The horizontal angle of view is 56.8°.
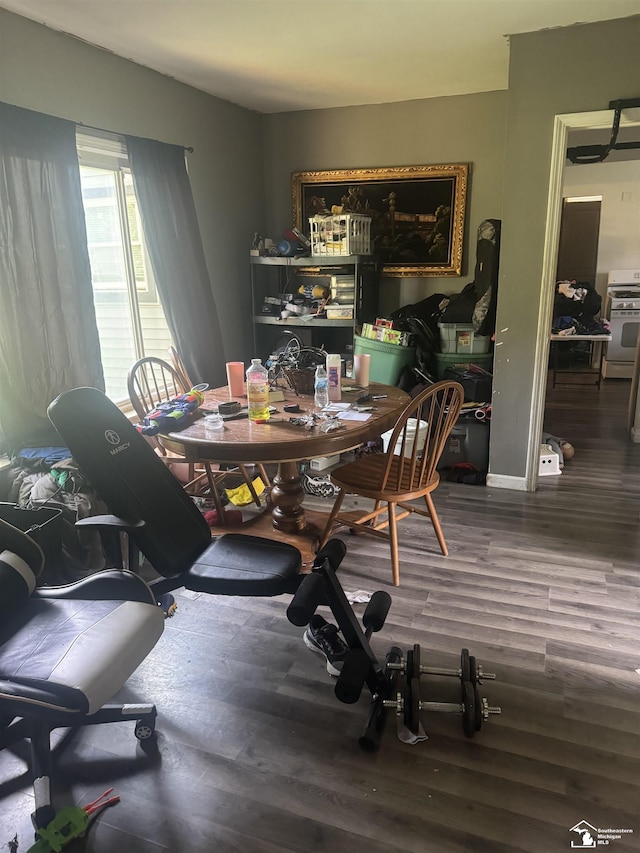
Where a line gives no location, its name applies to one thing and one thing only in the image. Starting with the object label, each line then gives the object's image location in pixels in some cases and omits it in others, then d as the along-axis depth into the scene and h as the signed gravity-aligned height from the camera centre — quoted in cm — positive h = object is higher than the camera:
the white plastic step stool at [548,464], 390 -126
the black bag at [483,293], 394 -16
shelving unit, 427 -16
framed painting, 431 +45
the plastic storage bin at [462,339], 399 -47
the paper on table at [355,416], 255 -62
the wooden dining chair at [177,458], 303 -93
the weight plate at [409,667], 192 -126
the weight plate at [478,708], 180 -130
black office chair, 140 -94
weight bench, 170 -95
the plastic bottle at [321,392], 274 -55
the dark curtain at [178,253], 352 +12
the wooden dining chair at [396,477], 252 -93
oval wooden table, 225 -65
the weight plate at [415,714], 180 -131
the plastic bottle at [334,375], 285 -49
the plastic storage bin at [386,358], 397 -59
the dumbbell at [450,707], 179 -130
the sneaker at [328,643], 207 -128
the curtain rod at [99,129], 305 +75
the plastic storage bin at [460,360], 400 -60
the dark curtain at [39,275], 272 -1
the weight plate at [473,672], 189 -126
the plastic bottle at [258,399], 251 -53
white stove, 665 -68
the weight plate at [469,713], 178 -130
